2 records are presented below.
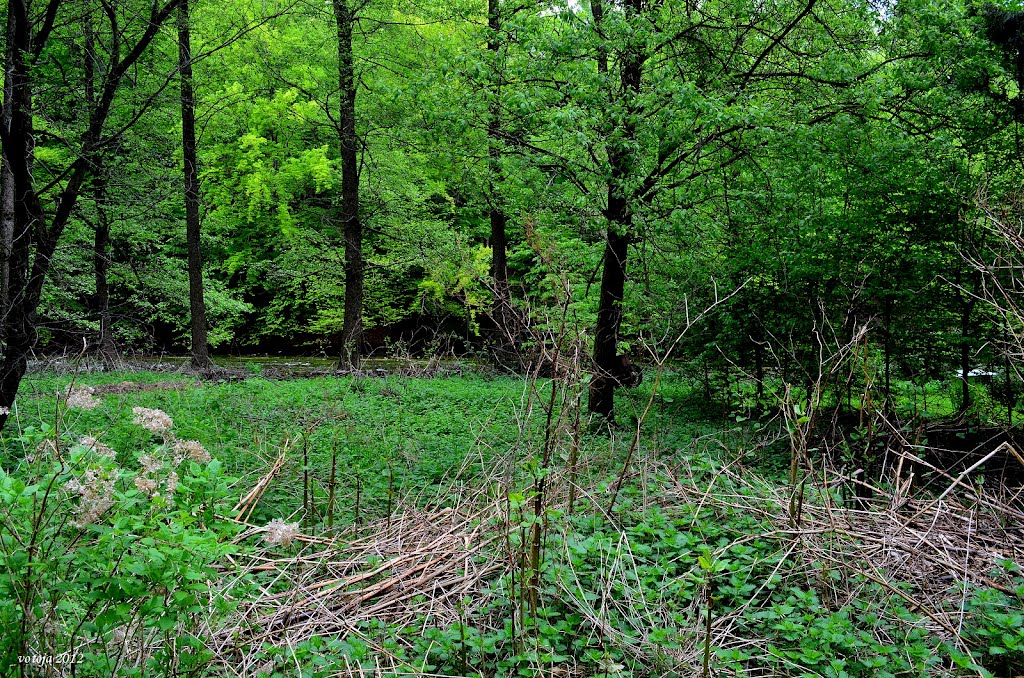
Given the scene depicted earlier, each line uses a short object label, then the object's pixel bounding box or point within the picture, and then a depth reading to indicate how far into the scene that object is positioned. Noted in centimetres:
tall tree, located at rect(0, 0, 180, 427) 568
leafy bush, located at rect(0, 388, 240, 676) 222
